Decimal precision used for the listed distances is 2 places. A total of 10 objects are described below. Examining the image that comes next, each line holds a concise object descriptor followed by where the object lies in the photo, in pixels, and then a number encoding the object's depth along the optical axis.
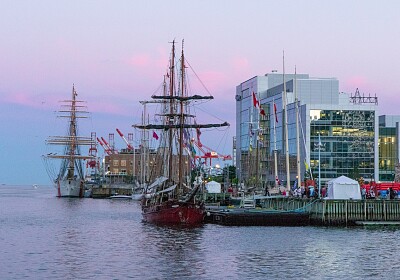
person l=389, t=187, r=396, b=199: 84.32
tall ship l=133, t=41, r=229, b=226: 83.25
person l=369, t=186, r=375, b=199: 87.85
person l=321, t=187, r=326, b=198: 87.38
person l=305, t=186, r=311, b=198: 88.62
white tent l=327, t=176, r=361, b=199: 81.31
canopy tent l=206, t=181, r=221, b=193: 137.50
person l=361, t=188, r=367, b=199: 84.88
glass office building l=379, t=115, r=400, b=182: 171.38
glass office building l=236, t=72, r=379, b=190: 163.00
